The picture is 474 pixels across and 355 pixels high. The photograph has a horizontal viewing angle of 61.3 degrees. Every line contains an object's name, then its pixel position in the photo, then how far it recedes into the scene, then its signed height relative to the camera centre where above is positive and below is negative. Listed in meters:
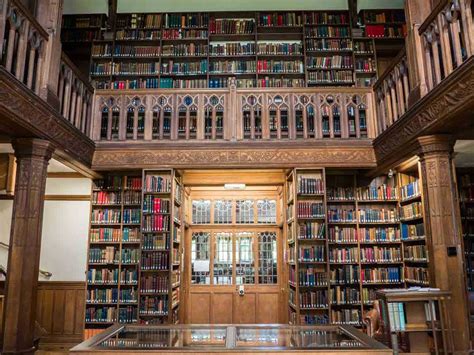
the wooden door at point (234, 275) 7.35 -0.36
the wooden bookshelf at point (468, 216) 6.52 +0.61
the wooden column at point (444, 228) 3.93 +0.27
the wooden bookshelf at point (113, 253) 5.91 +0.06
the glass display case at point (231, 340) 2.34 -0.54
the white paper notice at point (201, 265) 7.57 -0.18
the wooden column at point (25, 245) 3.96 +0.12
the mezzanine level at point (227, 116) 4.40 +1.97
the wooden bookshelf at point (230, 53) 7.42 +3.72
